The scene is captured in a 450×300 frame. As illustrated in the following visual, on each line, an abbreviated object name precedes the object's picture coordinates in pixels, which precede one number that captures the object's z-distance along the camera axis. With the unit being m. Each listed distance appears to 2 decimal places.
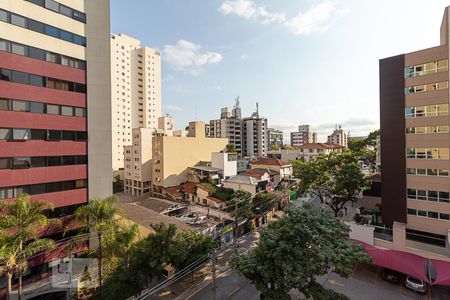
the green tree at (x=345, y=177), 25.70
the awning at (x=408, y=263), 17.25
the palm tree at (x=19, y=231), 14.03
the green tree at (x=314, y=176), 27.72
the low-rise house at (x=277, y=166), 53.56
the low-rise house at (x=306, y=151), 75.19
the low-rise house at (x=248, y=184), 41.08
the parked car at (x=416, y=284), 17.73
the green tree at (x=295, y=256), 11.88
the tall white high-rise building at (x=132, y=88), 75.03
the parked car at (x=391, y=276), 19.27
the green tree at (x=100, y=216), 16.81
